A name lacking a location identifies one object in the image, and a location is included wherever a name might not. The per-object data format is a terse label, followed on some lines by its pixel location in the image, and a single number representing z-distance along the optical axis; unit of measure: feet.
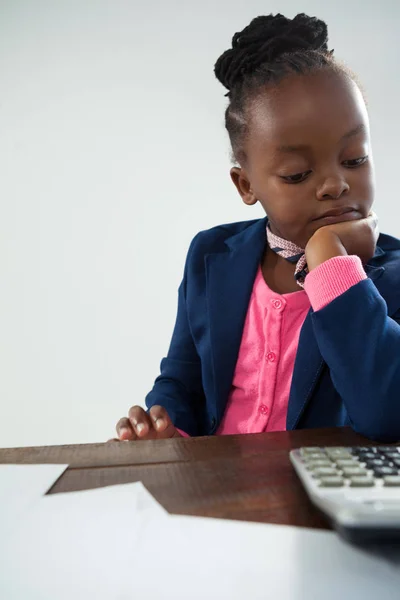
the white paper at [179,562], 0.96
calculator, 1.07
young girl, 2.11
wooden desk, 1.30
